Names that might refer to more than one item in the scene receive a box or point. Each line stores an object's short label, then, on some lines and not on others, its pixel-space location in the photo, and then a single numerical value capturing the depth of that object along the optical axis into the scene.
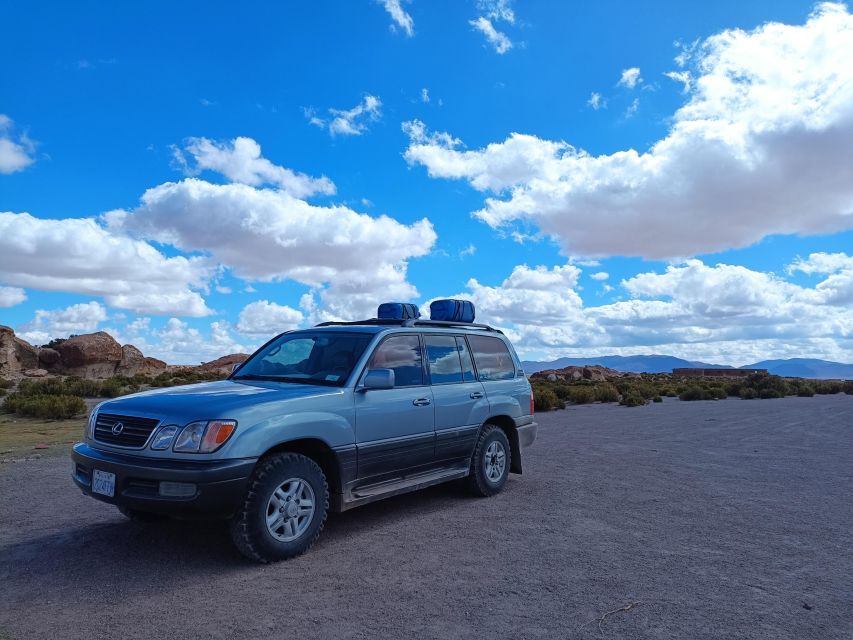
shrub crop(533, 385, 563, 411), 21.39
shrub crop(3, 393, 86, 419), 16.09
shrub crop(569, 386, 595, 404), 25.08
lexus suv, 4.47
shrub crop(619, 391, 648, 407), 23.75
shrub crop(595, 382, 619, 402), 25.86
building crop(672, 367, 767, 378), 76.74
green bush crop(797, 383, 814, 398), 32.00
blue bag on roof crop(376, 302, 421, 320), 6.85
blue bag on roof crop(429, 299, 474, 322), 7.42
